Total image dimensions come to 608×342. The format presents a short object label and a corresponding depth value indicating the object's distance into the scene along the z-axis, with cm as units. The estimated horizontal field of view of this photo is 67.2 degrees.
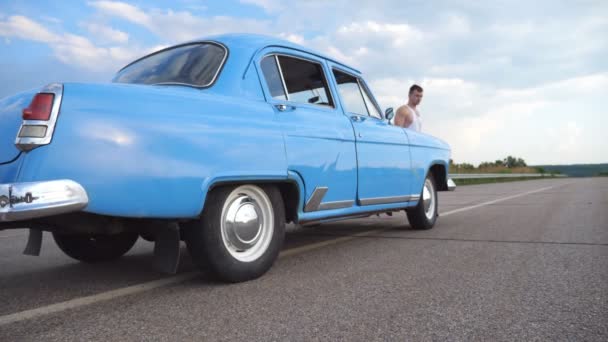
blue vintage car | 214
